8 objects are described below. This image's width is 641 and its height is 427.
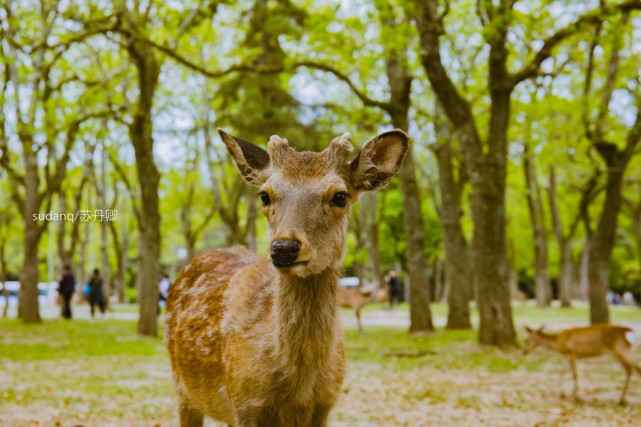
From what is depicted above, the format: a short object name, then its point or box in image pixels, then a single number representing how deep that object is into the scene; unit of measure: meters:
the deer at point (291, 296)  4.17
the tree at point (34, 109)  19.36
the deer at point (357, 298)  21.72
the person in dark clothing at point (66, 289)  29.12
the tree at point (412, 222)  19.95
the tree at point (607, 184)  19.69
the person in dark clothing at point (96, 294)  29.44
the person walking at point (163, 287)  28.25
